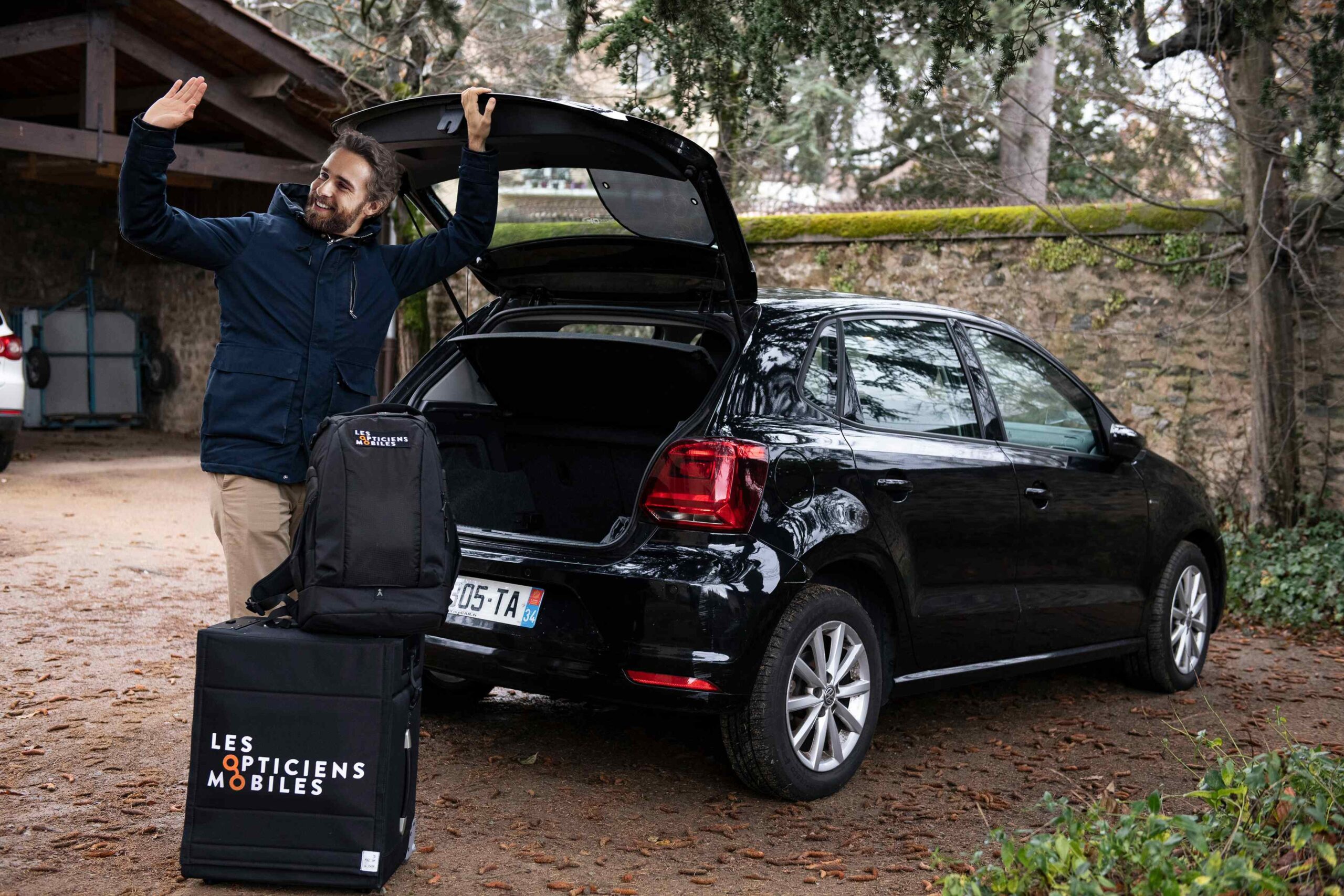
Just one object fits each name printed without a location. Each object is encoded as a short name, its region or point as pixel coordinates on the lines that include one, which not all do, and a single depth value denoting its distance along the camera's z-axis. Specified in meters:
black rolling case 3.30
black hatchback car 4.00
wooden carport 12.18
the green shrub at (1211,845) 2.74
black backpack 3.28
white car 11.56
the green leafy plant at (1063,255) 10.29
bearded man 3.67
